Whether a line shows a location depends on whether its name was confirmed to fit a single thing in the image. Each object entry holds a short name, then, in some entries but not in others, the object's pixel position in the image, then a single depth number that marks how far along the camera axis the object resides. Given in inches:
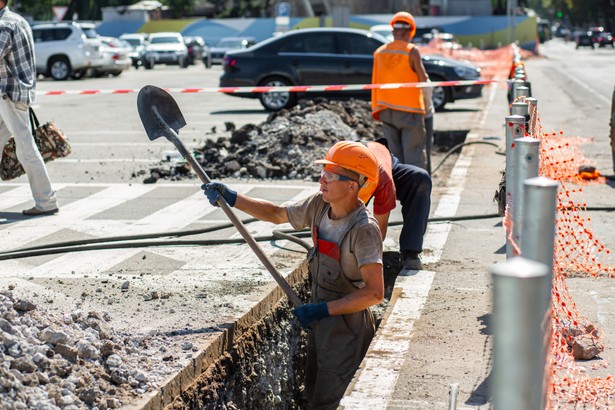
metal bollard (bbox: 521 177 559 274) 104.0
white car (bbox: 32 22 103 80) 1301.7
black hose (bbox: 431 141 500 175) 547.7
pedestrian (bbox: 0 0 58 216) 344.5
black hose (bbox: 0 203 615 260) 284.8
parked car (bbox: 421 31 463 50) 1644.9
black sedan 784.3
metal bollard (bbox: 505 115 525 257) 222.2
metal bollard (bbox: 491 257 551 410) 83.2
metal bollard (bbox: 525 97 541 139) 271.1
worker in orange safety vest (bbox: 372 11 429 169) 373.4
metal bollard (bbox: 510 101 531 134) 245.4
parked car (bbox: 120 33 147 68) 1888.5
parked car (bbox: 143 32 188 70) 1839.3
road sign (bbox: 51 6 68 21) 1945.1
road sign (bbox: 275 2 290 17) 1648.6
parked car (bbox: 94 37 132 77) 1350.9
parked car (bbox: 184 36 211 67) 1998.0
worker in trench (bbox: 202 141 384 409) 201.5
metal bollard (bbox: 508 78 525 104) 336.0
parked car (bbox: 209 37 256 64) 1856.1
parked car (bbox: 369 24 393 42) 1411.2
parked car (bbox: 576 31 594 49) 3107.8
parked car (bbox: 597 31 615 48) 3065.9
